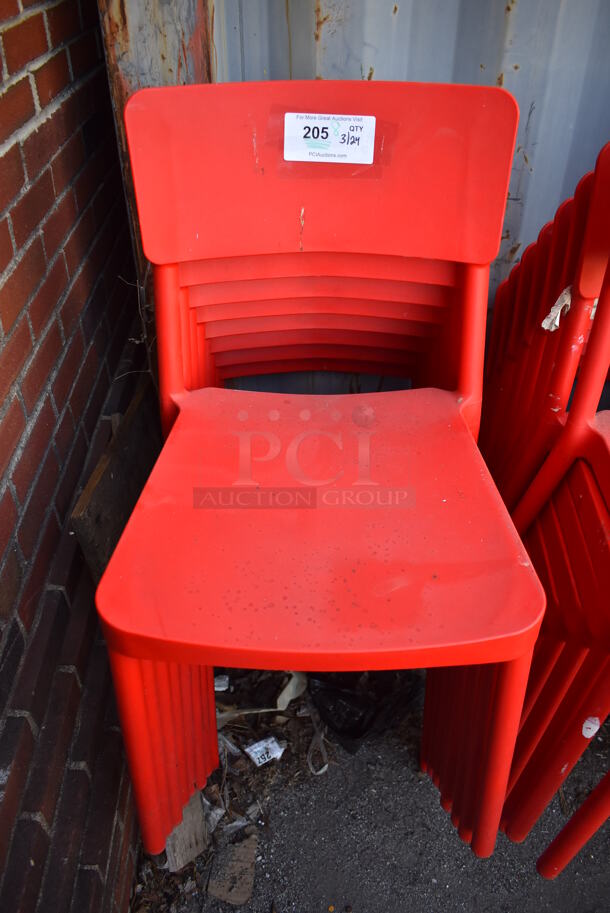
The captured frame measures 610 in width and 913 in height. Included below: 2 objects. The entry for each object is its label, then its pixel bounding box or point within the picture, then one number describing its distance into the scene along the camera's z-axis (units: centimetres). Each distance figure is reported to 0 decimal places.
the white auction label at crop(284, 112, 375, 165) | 121
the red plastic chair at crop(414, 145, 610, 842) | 117
